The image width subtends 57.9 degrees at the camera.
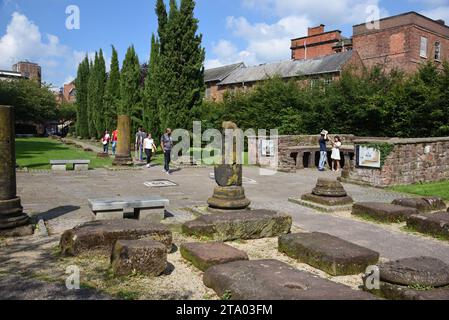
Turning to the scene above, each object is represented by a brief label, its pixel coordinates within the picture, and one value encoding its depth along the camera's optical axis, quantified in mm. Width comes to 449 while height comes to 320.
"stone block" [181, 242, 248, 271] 5328
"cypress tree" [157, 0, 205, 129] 21125
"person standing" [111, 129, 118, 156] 23862
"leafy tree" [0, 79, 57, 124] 44638
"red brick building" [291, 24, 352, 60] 44972
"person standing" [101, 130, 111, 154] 23906
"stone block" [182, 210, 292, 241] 7051
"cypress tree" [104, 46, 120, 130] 35062
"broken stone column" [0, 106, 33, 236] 7020
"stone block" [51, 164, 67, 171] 16484
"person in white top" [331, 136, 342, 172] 18173
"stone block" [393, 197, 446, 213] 9555
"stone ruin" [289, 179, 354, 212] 9914
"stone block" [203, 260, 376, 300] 4094
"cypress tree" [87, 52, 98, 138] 39781
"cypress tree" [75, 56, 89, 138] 44719
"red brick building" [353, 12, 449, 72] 33875
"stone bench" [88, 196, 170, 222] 7832
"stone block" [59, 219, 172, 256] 5812
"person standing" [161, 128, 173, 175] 15953
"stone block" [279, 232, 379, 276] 5465
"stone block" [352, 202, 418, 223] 8625
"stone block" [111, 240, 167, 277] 4988
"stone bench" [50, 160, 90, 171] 16469
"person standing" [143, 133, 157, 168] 18141
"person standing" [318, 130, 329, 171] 18302
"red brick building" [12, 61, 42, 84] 77875
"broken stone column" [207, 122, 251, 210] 8914
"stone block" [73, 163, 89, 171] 16842
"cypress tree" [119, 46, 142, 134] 29109
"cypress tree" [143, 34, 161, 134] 24812
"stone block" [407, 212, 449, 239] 7453
